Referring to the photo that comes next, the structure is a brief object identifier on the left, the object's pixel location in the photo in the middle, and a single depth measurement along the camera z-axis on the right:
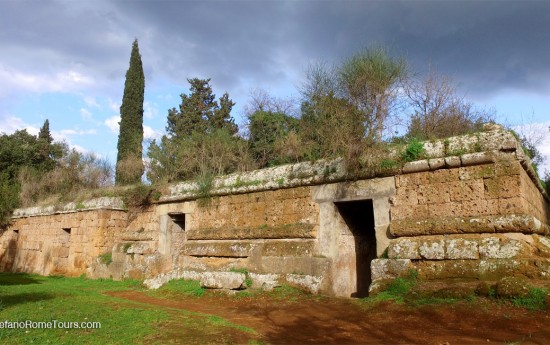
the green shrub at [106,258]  11.79
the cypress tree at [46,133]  28.78
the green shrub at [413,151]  6.89
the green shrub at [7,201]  15.57
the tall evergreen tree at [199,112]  24.66
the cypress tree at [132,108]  18.95
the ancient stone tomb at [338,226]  6.00
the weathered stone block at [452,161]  6.44
